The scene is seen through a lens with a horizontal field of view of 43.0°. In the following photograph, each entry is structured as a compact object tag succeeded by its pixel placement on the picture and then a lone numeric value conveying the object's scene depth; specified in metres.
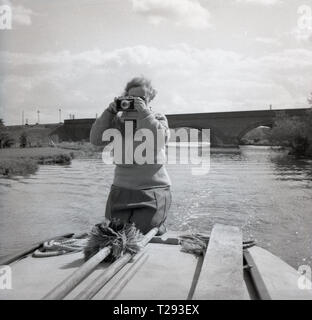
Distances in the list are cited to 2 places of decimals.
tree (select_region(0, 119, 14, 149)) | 24.11
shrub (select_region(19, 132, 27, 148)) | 29.22
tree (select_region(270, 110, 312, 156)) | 26.69
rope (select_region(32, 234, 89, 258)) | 3.09
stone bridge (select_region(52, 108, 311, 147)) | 42.03
